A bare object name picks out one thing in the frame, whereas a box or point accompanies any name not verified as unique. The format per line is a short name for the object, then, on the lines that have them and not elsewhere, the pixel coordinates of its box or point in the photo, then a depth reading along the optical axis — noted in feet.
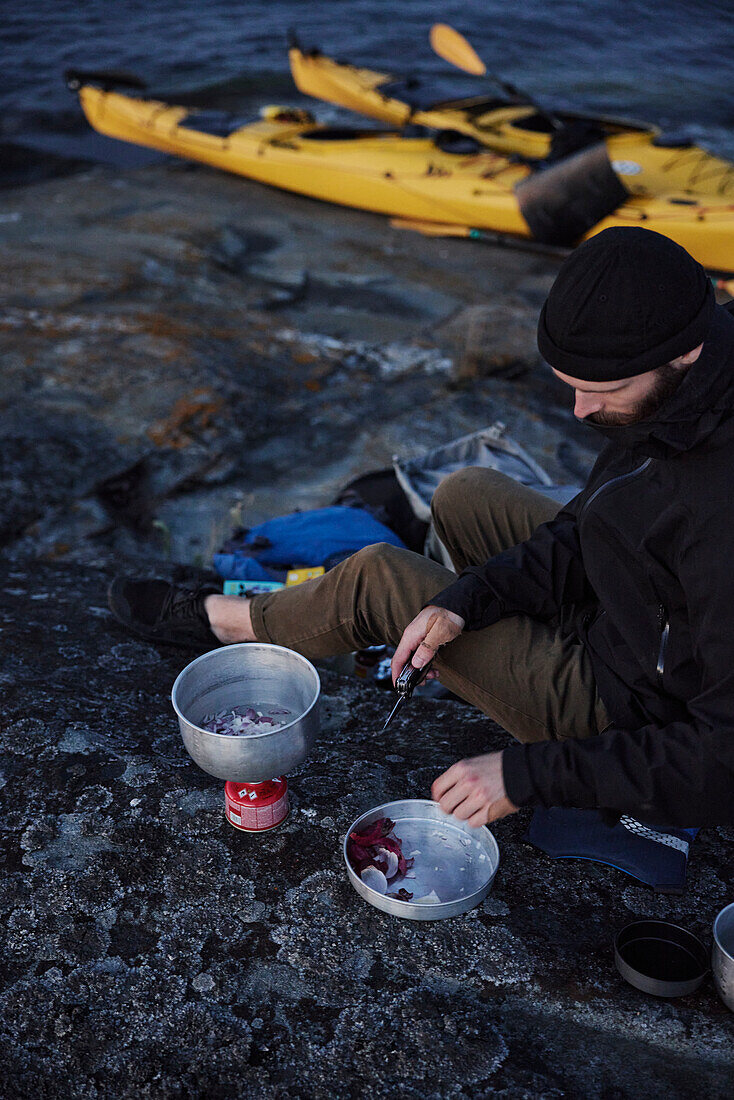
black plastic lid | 6.04
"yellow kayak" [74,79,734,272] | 25.17
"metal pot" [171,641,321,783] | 6.40
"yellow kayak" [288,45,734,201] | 27.09
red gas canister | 7.26
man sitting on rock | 5.57
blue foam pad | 6.98
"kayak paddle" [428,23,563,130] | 33.09
